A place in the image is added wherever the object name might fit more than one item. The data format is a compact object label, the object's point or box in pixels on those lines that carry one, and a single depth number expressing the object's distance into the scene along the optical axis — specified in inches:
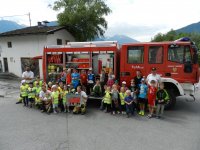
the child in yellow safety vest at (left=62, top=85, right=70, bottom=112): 282.2
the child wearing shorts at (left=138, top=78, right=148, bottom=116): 265.0
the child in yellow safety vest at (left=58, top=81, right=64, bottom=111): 288.8
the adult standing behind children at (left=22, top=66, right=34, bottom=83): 356.2
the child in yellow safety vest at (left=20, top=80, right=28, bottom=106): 320.2
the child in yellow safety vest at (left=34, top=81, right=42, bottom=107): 298.7
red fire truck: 269.1
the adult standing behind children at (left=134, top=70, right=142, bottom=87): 279.5
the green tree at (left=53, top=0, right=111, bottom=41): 733.9
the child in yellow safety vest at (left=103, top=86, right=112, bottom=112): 274.2
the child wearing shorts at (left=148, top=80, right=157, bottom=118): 257.4
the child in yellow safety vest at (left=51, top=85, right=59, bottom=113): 281.3
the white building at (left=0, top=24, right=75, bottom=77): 661.3
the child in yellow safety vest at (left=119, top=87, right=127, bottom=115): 268.2
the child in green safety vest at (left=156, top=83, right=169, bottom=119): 251.1
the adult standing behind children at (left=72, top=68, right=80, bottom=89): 306.4
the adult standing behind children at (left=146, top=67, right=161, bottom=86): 264.7
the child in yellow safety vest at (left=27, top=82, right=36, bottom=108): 314.3
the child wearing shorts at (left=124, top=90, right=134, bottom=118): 261.1
